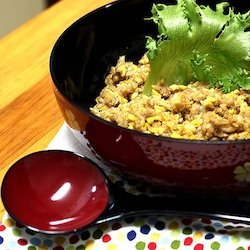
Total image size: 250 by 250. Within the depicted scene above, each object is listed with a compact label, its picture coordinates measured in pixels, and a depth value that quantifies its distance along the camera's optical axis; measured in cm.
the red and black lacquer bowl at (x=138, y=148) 71
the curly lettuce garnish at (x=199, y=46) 87
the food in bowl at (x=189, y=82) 80
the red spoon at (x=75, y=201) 76
